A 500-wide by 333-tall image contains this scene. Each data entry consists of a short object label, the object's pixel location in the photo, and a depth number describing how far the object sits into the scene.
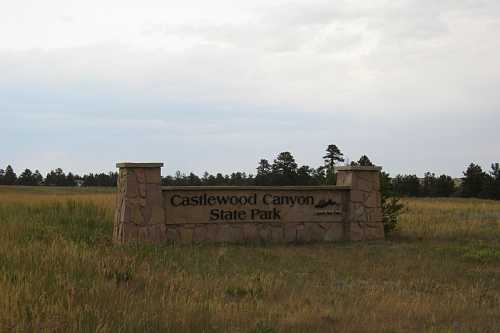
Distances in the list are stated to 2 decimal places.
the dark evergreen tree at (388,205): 17.53
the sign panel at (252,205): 15.30
